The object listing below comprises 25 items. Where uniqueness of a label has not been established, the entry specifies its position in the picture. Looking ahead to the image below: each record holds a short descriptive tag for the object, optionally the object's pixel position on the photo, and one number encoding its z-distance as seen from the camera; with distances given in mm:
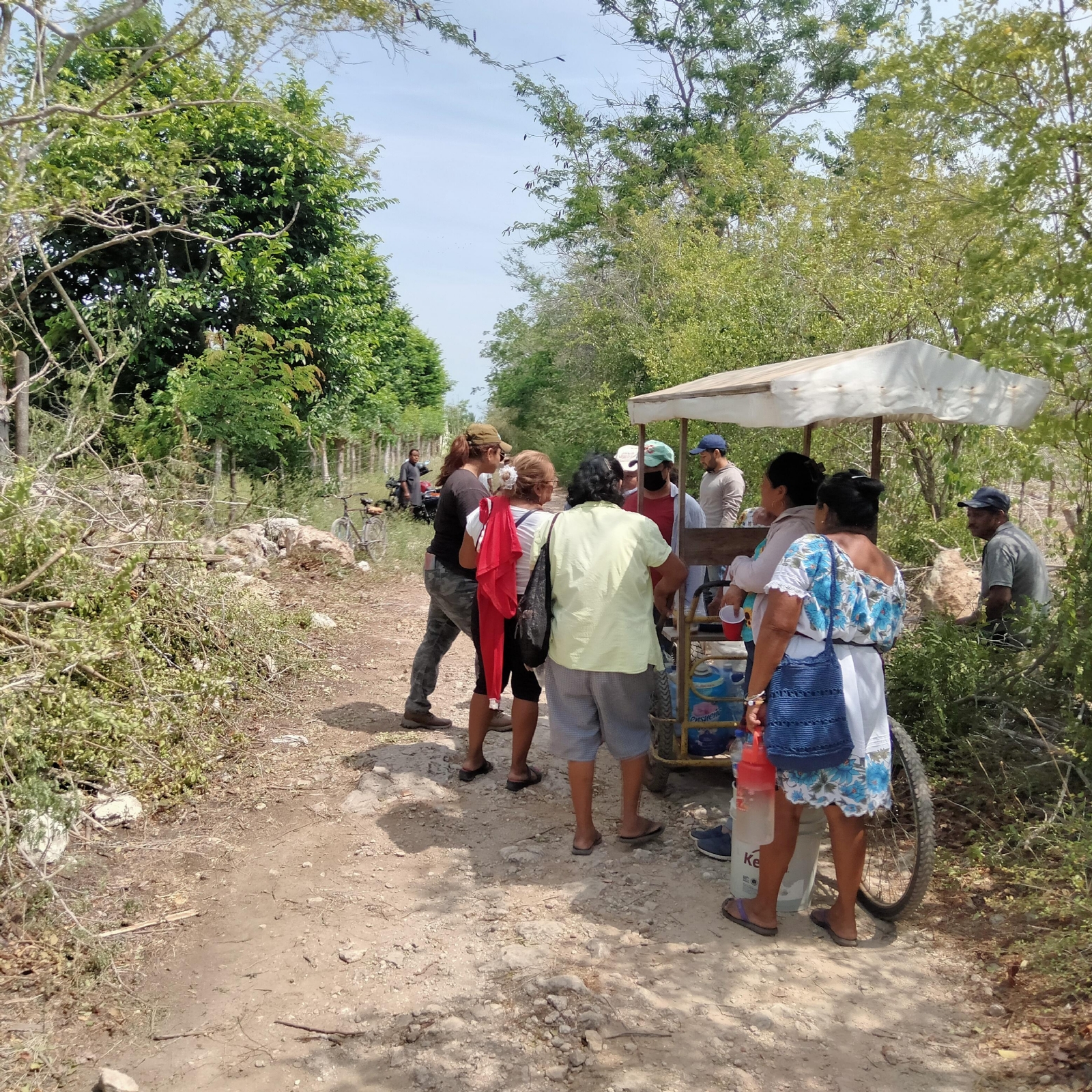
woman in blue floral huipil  3193
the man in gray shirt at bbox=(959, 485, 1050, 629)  4660
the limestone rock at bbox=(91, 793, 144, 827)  4488
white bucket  3592
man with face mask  5621
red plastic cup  4609
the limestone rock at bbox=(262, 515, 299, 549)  10500
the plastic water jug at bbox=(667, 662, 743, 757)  4539
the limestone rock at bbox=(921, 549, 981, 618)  6598
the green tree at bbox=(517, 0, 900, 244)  24266
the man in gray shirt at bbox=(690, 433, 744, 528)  7227
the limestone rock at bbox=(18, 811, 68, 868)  3600
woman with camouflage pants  5266
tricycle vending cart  3383
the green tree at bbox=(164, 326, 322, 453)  10711
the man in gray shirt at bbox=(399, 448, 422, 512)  17344
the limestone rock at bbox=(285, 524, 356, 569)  10555
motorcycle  16875
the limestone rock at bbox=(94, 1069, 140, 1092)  2709
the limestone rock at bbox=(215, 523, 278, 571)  9375
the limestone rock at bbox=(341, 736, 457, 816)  4875
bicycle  12641
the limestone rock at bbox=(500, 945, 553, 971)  3346
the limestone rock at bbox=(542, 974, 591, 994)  3160
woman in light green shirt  3975
